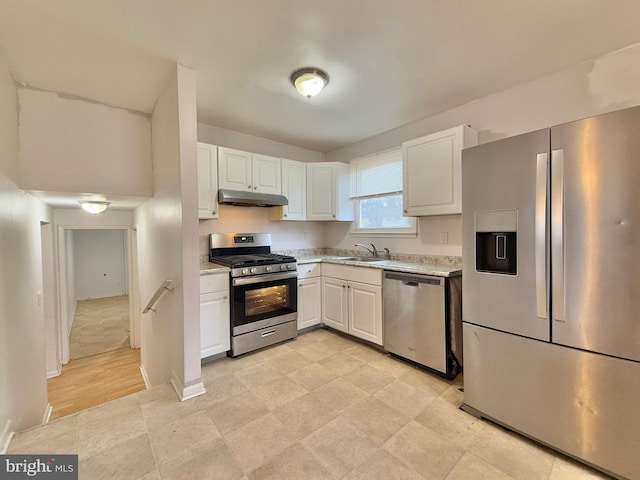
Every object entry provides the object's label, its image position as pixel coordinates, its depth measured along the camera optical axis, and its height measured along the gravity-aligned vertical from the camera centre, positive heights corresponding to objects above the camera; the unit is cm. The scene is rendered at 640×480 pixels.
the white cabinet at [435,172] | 247 +61
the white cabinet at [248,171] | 294 +75
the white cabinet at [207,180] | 279 +60
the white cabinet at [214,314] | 250 -74
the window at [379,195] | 331 +51
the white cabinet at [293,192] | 345 +58
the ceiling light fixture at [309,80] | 208 +122
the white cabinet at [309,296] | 323 -74
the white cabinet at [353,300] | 280 -74
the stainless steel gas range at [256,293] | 269 -61
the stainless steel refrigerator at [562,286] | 131 -30
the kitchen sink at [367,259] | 333 -31
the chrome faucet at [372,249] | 345 -20
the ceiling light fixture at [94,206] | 294 +36
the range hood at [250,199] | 286 +42
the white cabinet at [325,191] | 368 +61
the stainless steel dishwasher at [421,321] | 226 -79
